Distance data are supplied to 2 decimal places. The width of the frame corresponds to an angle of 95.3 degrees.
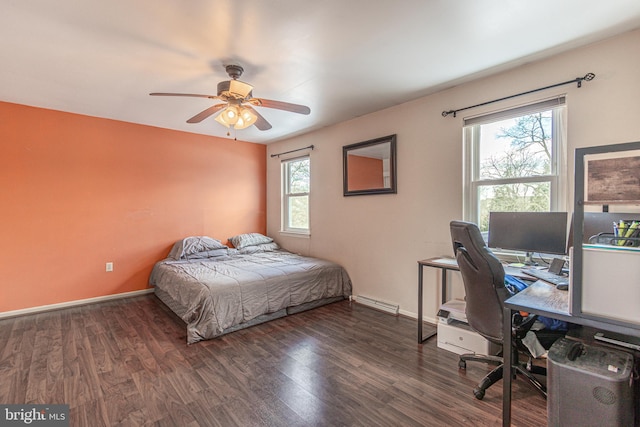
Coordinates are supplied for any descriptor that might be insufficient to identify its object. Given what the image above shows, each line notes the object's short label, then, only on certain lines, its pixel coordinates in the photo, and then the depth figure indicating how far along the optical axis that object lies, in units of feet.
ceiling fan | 7.75
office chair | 5.79
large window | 7.54
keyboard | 5.92
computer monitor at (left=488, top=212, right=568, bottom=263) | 6.97
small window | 15.57
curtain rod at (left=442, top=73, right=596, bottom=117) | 6.94
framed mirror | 11.16
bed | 9.05
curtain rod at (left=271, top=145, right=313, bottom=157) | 15.00
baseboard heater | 10.92
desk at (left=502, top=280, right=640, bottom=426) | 4.29
